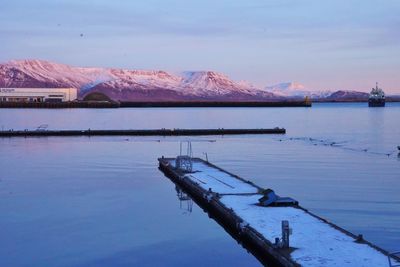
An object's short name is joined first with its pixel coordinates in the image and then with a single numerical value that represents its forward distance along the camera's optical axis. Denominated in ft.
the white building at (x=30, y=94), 624.59
